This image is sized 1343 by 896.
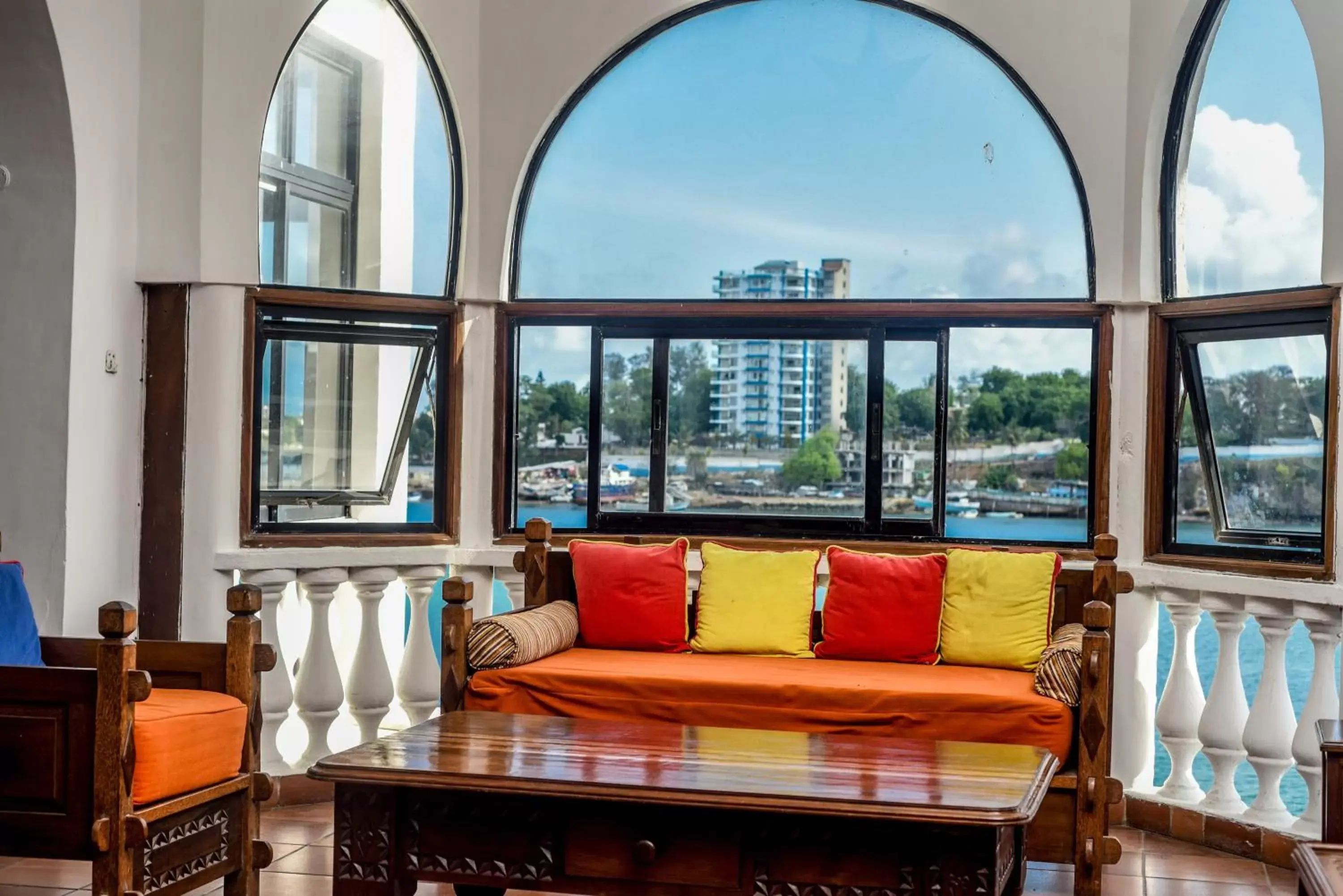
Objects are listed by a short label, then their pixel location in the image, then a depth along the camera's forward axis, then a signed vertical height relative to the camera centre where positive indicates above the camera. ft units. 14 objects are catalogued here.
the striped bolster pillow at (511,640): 15.90 -1.82
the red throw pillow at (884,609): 16.66 -1.46
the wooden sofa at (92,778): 12.09 -2.59
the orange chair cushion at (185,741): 12.37 -2.38
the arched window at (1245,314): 16.38 +2.03
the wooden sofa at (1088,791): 13.98 -2.95
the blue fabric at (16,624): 13.37 -1.47
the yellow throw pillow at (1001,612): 16.34 -1.44
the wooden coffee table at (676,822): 10.66 -2.60
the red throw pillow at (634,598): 17.44 -1.44
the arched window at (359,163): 18.20 +3.99
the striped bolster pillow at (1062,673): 14.44 -1.88
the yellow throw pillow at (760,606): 17.21 -1.49
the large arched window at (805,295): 18.72 +2.45
